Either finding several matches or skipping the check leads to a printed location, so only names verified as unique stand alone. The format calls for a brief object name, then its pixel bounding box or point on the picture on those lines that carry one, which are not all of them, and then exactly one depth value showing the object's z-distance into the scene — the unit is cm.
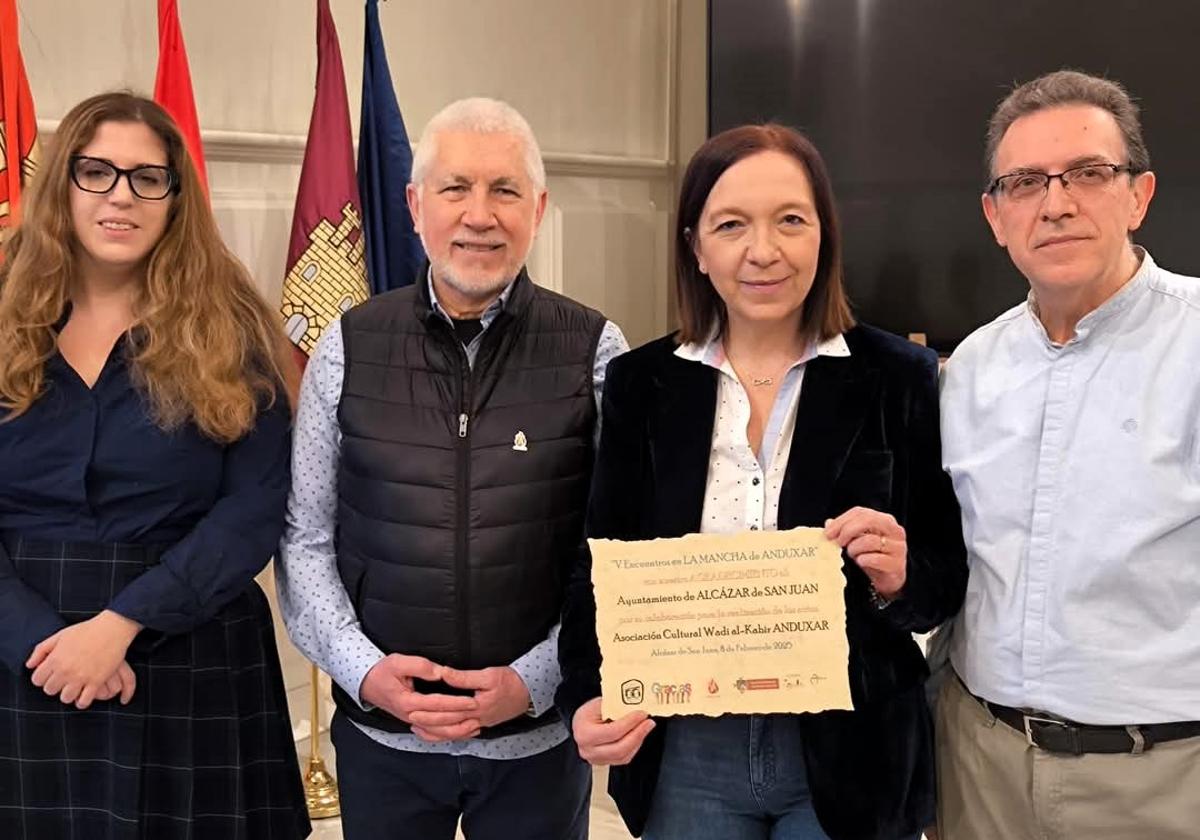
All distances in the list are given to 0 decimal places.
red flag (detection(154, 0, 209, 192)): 275
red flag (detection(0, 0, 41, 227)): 233
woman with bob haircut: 144
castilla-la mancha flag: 298
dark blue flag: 317
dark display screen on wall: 325
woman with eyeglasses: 170
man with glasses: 136
